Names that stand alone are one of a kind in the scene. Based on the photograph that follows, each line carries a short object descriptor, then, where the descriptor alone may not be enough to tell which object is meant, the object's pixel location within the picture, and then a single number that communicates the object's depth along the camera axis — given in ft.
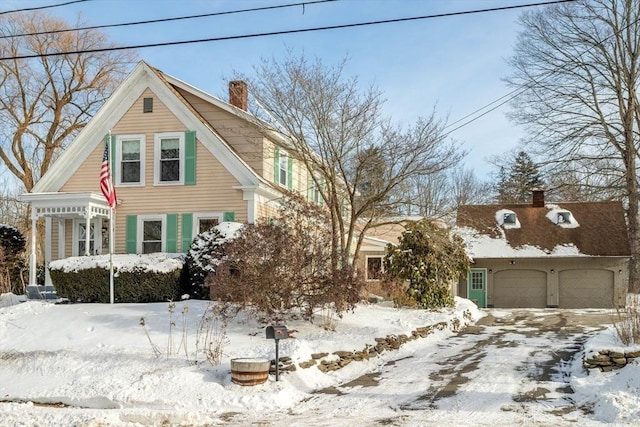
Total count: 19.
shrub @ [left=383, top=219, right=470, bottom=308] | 64.64
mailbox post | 34.01
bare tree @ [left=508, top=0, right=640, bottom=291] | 97.66
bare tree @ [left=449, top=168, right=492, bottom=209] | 176.65
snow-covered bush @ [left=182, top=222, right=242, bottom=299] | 54.34
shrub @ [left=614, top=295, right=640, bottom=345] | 38.68
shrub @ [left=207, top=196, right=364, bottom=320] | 42.47
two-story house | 65.67
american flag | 55.57
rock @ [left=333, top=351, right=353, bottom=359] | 39.55
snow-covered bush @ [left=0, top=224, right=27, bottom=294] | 67.92
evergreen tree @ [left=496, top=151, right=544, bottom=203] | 163.94
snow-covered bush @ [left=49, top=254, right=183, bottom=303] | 55.36
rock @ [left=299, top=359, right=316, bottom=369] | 36.40
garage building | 96.17
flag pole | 53.42
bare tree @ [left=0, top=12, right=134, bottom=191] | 117.29
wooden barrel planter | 32.53
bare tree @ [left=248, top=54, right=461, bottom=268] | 57.62
